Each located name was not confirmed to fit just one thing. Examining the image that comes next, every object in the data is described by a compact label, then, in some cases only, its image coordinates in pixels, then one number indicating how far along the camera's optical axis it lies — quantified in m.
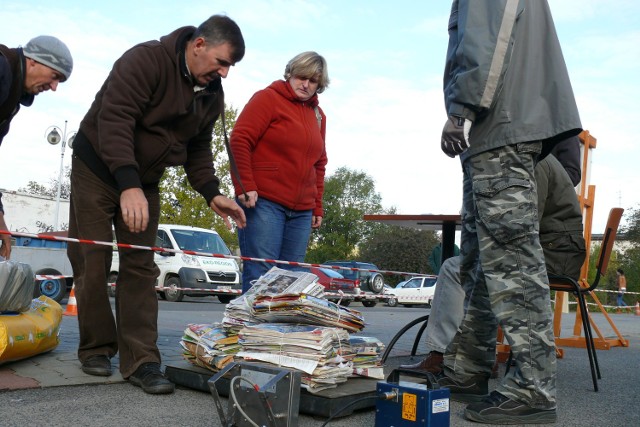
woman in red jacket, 4.28
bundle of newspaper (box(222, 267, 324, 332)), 3.38
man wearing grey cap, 3.48
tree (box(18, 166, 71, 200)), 44.16
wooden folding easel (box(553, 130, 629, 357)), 6.18
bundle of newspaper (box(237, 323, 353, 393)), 2.98
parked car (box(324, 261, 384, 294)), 30.67
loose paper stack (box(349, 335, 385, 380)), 3.37
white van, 17.44
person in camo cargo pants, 2.97
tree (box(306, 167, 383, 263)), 76.00
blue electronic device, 2.35
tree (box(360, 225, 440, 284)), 57.62
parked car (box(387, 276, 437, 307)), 33.16
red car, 24.38
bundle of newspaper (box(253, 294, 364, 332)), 3.23
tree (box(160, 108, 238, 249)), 25.88
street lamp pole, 24.59
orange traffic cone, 9.67
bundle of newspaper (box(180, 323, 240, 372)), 3.35
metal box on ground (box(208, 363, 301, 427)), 2.32
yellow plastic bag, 3.63
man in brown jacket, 3.48
